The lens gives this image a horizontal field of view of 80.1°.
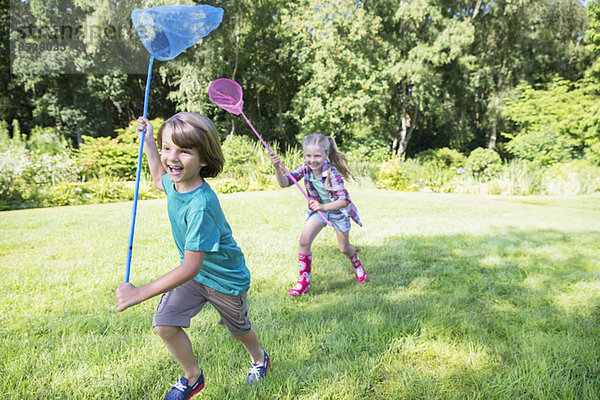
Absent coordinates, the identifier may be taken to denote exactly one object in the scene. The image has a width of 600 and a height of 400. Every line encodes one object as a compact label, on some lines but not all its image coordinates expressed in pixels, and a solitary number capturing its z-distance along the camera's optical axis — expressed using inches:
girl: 131.2
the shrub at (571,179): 497.7
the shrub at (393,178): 508.4
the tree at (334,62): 655.1
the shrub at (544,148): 623.8
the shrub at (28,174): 304.5
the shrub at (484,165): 554.9
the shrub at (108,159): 436.5
